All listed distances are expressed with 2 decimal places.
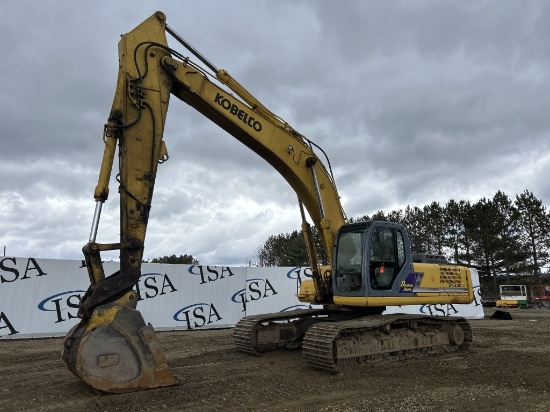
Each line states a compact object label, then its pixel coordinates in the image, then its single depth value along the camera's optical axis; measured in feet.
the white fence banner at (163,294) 43.52
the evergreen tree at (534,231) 149.07
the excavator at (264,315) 18.79
